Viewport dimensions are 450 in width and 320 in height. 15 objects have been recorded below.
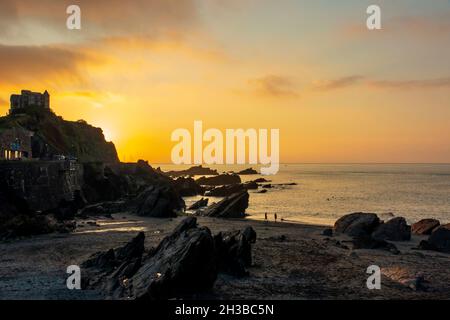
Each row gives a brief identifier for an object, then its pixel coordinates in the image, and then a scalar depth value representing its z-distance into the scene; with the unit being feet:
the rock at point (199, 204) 294.11
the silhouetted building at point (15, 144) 248.11
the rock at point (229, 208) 246.88
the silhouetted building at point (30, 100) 455.22
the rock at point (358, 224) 178.29
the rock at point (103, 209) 228.43
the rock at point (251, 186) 540.15
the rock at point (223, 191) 432.66
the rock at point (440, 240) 144.56
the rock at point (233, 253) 105.09
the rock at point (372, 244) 144.26
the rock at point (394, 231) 167.02
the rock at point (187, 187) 435.53
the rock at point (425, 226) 187.42
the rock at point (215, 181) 630.00
